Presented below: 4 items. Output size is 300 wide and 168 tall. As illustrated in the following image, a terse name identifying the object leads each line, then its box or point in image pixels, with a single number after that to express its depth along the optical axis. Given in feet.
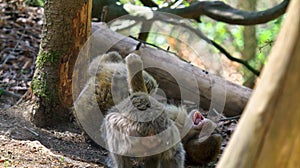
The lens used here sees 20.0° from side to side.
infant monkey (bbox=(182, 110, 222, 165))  29.28
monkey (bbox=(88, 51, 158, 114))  29.35
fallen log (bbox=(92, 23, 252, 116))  37.11
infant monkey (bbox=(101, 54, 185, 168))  23.79
